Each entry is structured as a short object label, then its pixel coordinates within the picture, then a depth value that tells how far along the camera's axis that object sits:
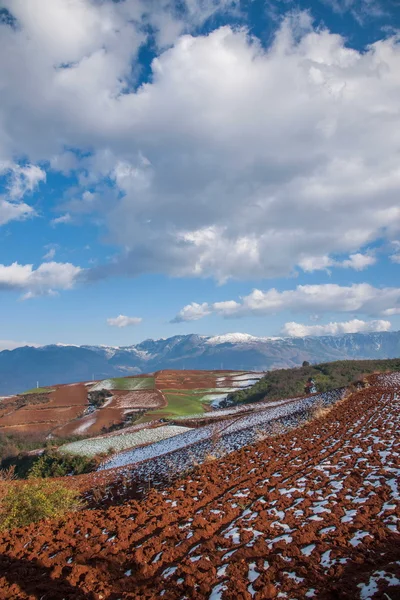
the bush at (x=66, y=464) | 26.14
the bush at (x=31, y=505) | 10.19
